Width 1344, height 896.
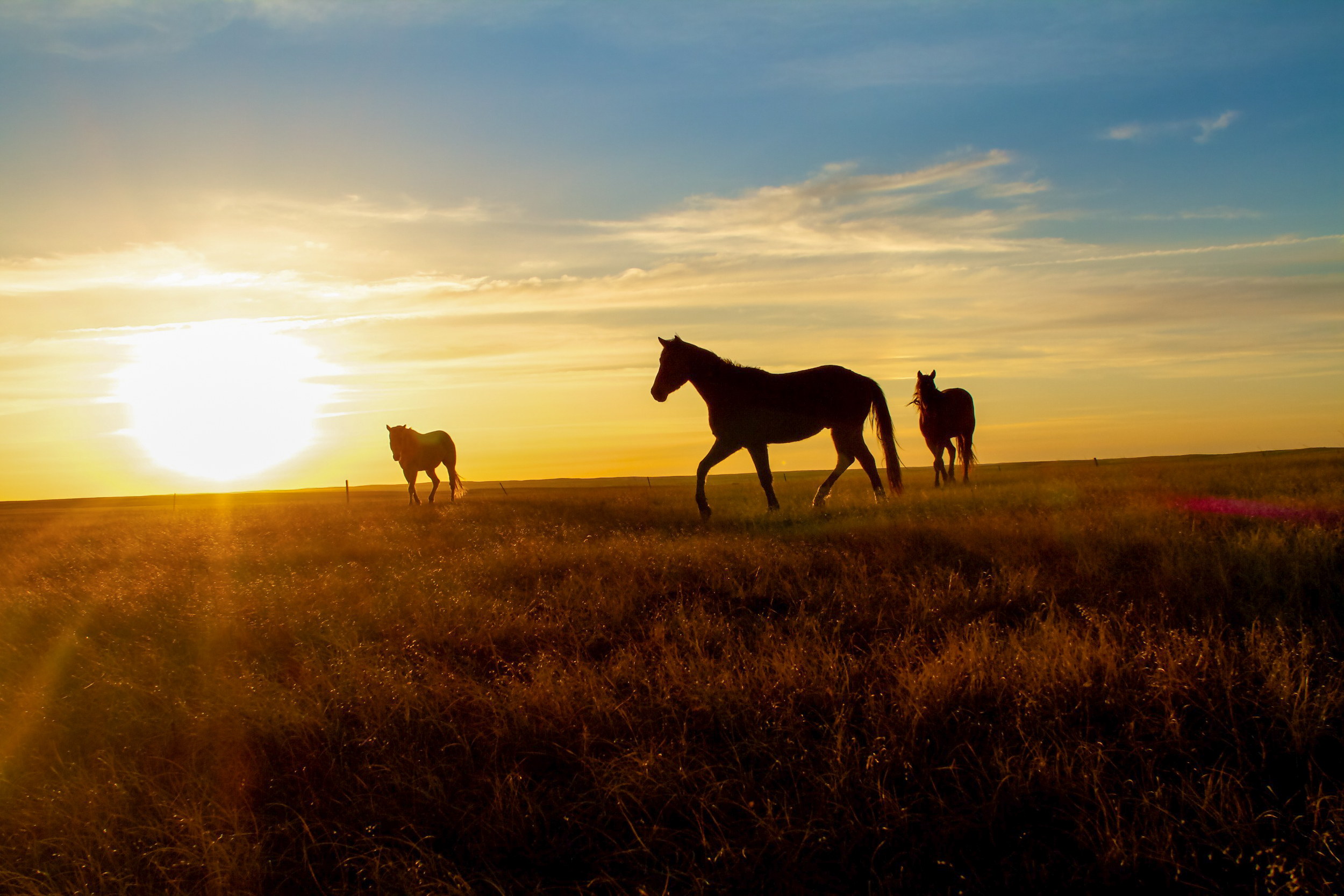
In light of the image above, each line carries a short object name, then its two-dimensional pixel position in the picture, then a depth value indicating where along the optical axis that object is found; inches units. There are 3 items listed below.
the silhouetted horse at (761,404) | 511.8
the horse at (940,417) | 749.3
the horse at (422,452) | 1048.8
